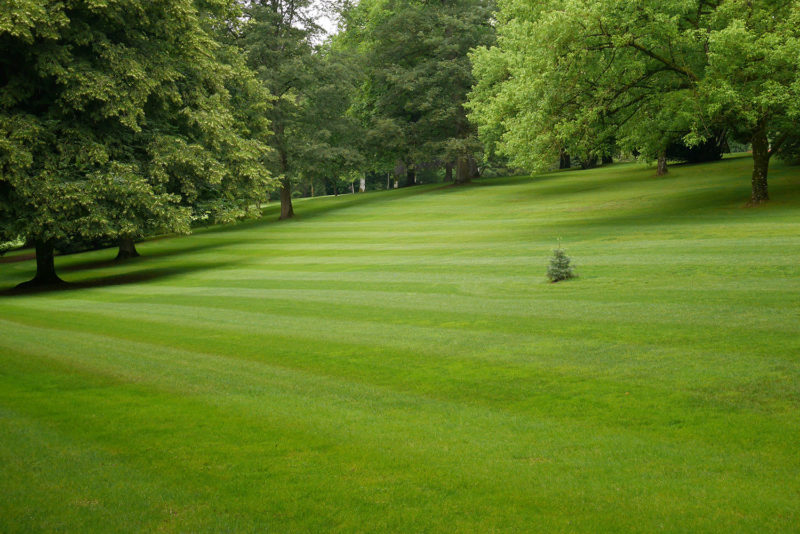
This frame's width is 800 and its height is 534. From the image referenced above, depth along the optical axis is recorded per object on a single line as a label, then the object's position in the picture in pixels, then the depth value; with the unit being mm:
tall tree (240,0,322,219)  45188
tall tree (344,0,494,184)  50781
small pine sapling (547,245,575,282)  15680
